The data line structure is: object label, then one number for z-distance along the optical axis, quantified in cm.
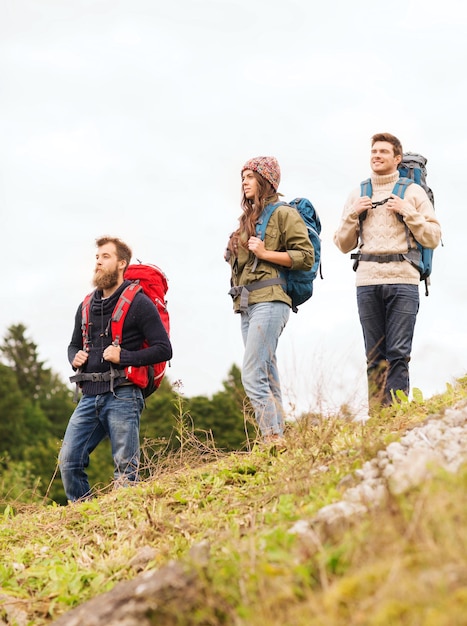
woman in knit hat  707
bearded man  714
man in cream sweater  731
